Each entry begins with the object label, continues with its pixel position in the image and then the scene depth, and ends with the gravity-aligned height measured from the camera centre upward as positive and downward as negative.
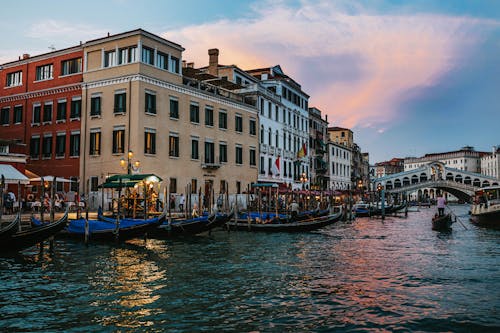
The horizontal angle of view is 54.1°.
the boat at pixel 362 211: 41.94 -0.51
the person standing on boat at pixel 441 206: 26.26 -0.06
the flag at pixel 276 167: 35.98 +2.81
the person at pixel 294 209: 24.88 -0.20
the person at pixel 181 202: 27.80 +0.19
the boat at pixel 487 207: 25.02 -0.13
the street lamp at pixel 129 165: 23.36 +2.00
